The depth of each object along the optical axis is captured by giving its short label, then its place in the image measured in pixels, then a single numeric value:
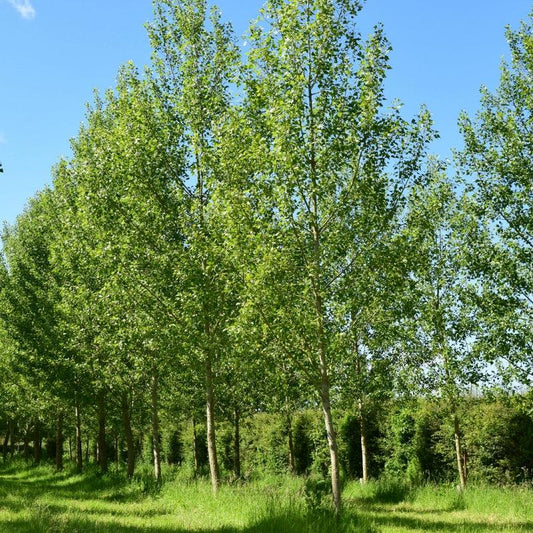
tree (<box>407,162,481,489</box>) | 18.91
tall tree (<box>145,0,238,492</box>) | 14.97
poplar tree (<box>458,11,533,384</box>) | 15.04
